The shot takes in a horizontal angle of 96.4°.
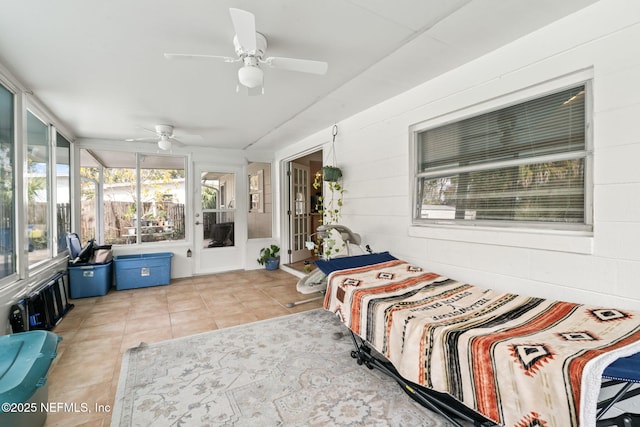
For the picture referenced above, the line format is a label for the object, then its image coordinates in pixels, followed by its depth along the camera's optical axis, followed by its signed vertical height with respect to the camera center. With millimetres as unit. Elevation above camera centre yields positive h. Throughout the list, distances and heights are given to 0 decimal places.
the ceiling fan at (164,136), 3797 +1034
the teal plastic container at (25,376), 1291 -810
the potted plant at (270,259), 5547 -972
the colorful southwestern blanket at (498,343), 1076 -629
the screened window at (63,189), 3734 +276
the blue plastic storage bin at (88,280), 3918 -984
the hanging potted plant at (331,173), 3586 +448
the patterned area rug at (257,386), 1677 -1217
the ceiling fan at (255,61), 1685 +960
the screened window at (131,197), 4672 +209
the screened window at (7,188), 2324 +180
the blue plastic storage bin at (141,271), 4355 -959
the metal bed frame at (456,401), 1041 -1068
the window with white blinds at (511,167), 1773 +310
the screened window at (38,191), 2879 +203
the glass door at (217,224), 5270 -286
